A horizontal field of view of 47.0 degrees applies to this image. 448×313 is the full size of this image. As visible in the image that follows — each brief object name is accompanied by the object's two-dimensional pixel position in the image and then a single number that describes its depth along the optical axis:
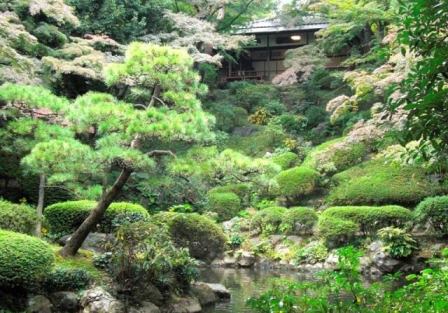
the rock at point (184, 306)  8.41
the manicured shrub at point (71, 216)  11.21
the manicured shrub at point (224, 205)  17.72
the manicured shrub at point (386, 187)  15.47
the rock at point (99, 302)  7.60
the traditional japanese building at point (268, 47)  28.86
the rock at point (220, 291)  9.53
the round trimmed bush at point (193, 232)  12.66
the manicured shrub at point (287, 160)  19.91
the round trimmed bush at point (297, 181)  17.59
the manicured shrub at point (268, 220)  16.17
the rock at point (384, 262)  12.57
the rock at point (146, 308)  7.87
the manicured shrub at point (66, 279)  7.78
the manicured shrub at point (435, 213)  13.35
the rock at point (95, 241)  10.43
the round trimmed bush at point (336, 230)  14.20
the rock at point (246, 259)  14.55
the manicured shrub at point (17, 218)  9.47
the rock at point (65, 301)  7.64
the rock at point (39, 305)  7.32
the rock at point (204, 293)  9.17
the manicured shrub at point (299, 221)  15.66
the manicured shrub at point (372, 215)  14.03
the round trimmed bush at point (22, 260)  7.18
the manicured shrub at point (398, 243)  12.63
